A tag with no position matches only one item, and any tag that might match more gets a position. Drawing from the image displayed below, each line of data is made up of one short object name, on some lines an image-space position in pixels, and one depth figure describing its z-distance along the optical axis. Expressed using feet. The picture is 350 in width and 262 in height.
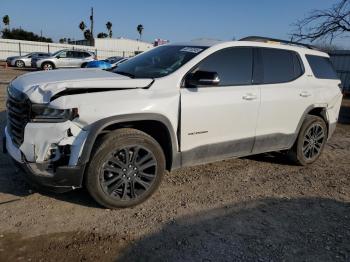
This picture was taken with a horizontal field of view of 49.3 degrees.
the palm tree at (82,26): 298.97
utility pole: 199.11
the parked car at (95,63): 58.21
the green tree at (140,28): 333.62
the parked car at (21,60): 105.50
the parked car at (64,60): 87.16
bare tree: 68.90
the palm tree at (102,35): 306.35
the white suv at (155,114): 12.16
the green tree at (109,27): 309.63
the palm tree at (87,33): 273.09
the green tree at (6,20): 262.06
